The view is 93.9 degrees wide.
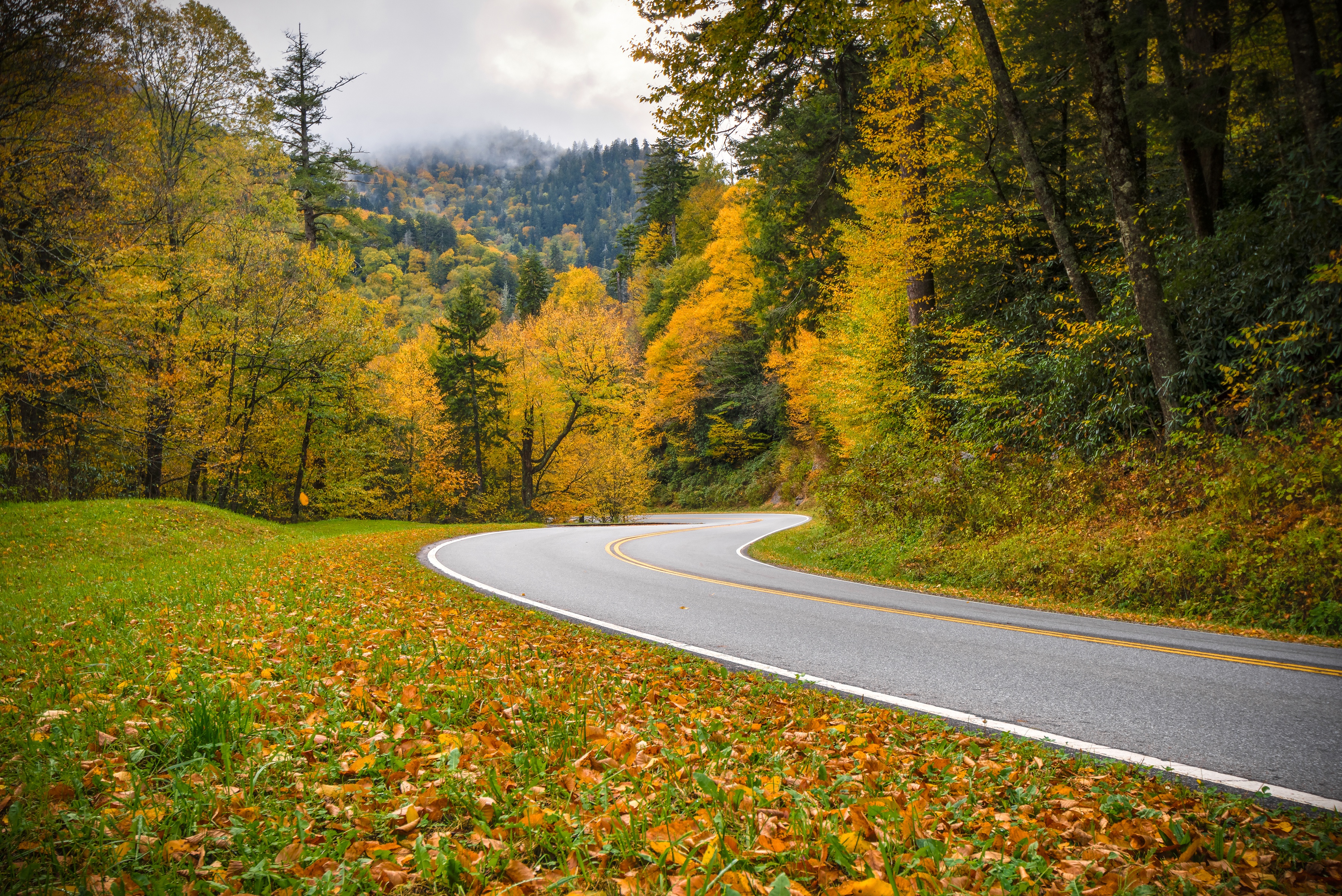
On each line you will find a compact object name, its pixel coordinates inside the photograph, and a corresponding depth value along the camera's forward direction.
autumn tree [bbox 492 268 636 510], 33.22
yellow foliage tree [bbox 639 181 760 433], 34.38
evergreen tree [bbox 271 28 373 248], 29.95
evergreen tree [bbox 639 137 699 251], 45.09
